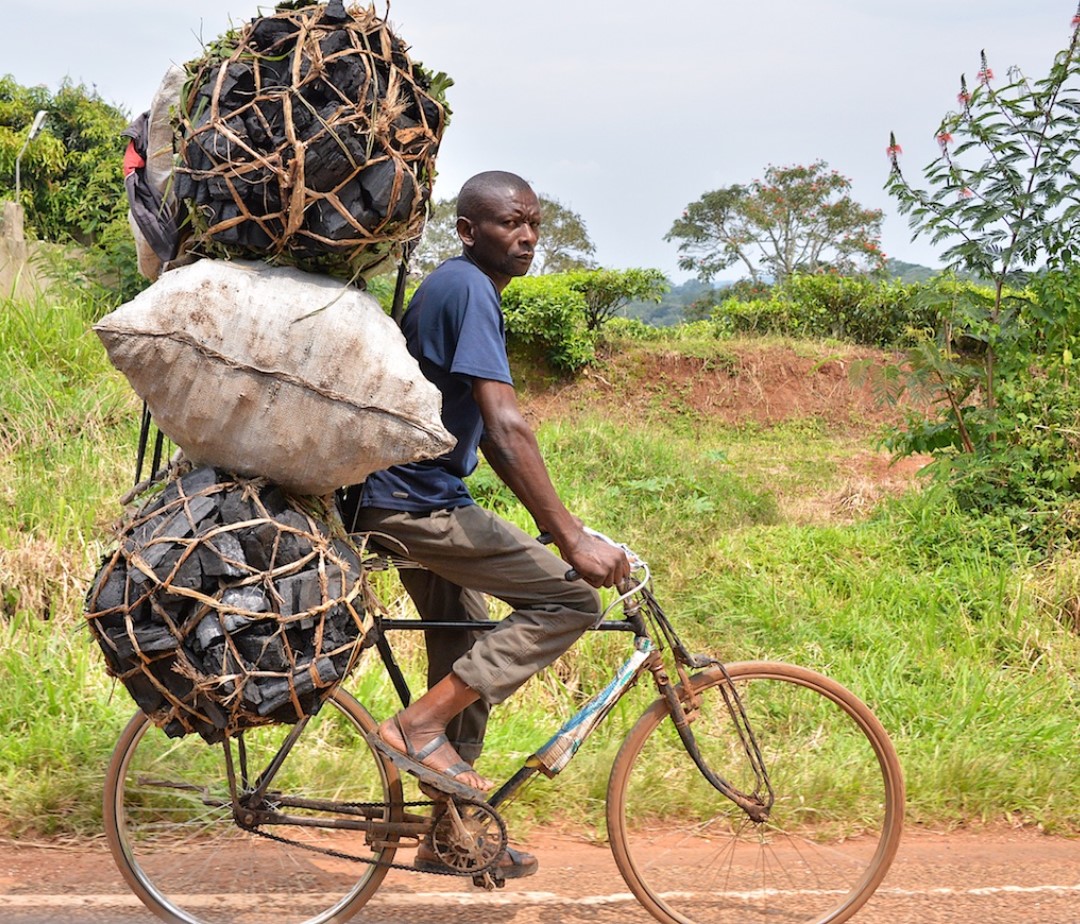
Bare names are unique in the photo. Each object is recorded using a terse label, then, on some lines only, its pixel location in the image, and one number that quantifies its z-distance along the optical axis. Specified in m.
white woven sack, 2.52
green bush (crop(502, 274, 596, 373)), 12.76
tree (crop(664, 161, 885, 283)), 25.42
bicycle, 3.12
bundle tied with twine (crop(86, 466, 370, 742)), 2.55
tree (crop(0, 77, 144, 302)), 14.30
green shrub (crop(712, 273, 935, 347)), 15.19
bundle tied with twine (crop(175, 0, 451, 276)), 2.49
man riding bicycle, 2.87
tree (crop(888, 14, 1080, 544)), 6.08
